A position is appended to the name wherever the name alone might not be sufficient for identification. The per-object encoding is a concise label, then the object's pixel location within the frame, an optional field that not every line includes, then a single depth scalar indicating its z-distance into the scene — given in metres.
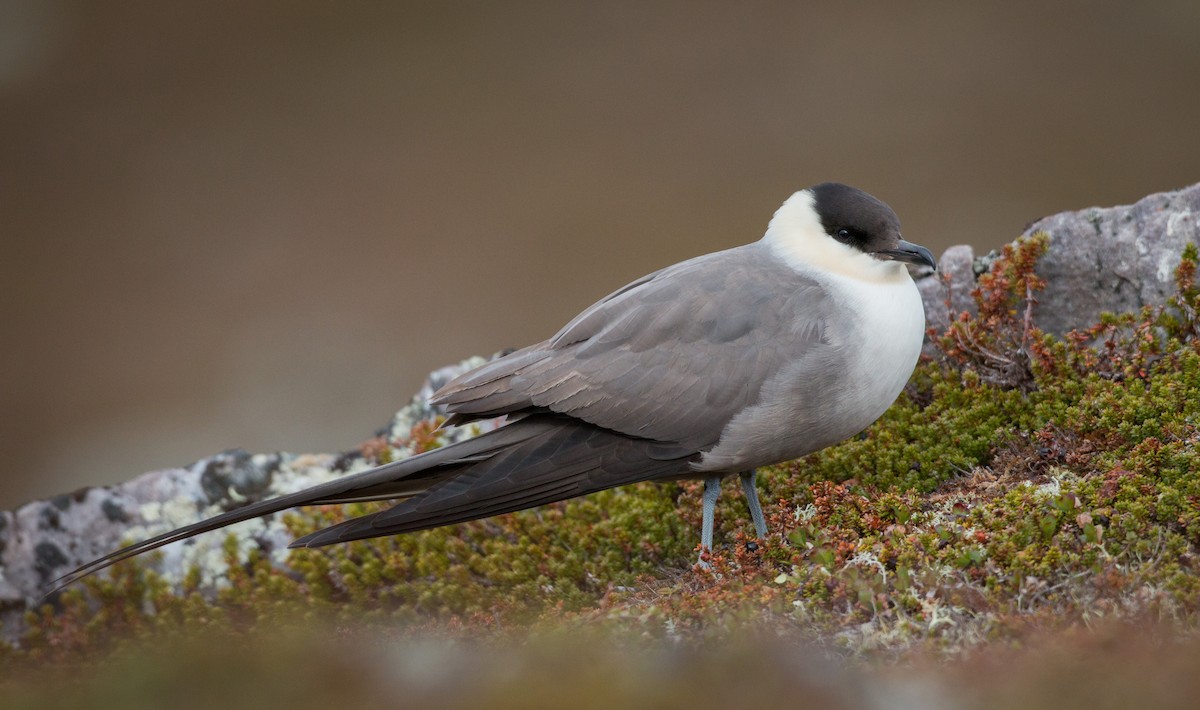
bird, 9.20
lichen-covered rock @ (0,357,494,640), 12.61
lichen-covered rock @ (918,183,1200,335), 10.93
